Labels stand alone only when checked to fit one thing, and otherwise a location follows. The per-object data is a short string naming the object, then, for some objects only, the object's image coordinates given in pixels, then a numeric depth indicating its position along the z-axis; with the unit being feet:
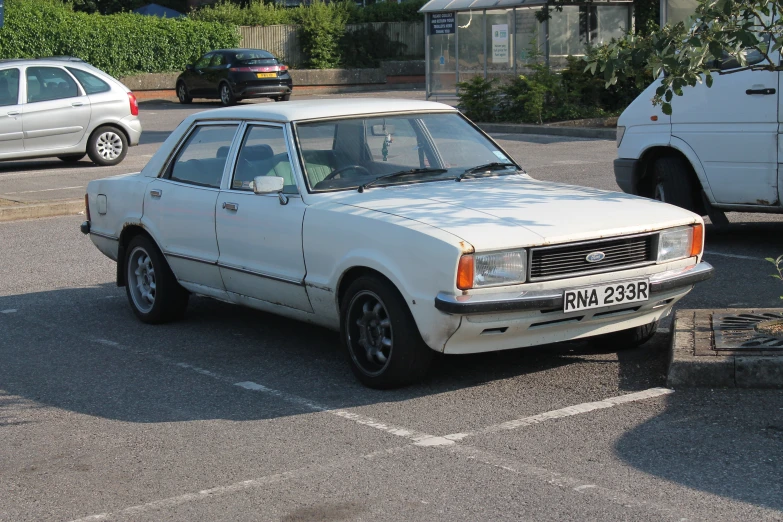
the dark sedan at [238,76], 110.42
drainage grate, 19.65
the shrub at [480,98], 82.38
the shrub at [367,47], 148.15
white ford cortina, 18.54
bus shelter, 84.53
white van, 30.68
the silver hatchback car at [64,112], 55.98
